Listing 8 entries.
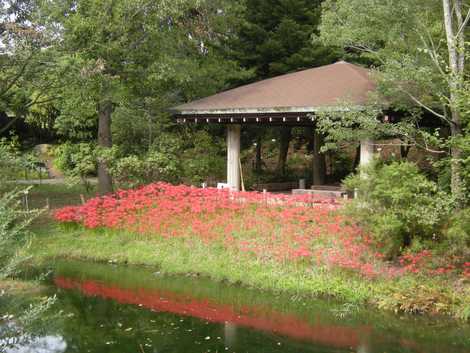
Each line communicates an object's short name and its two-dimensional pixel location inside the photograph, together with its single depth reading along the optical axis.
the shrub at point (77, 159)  16.02
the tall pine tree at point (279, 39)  20.03
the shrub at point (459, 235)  9.65
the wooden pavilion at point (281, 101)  13.97
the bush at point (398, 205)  10.01
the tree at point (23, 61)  14.31
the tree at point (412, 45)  10.80
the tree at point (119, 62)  15.38
